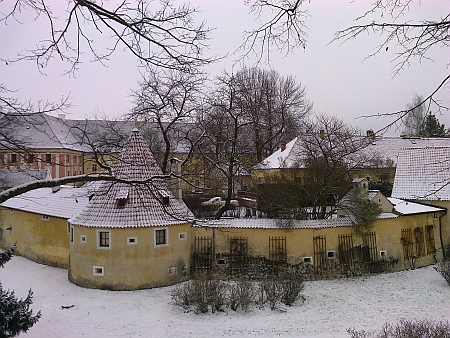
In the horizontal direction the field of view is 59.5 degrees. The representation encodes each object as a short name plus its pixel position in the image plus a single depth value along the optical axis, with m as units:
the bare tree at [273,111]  28.98
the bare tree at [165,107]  18.22
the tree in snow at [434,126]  31.97
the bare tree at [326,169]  16.92
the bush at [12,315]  8.37
